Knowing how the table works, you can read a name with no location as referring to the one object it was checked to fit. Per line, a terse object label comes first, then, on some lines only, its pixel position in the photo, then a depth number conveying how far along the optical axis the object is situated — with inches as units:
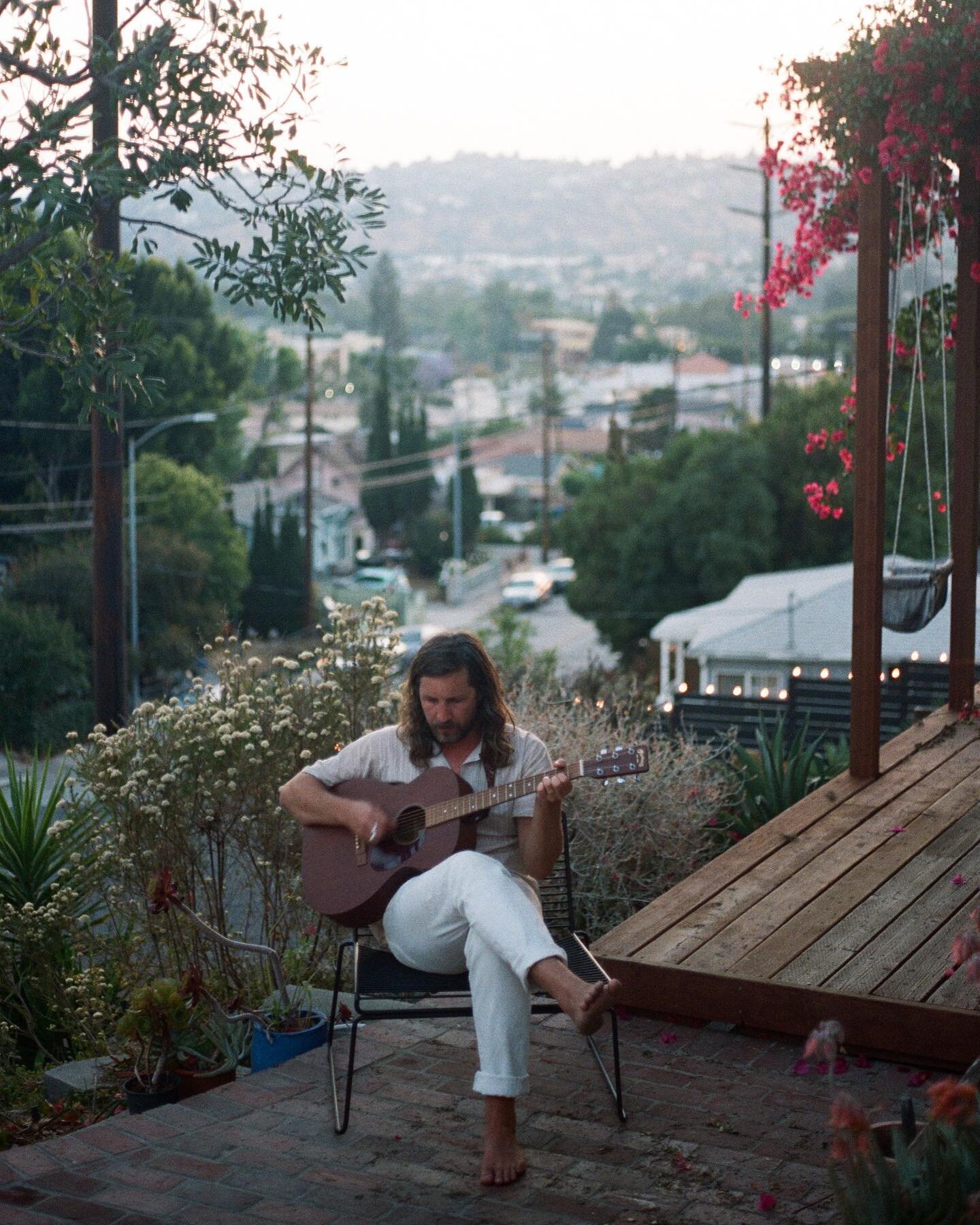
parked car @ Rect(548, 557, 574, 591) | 2103.8
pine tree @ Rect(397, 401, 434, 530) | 2300.7
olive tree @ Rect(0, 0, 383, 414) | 122.4
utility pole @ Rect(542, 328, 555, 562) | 1900.8
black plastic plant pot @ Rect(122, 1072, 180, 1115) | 131.8
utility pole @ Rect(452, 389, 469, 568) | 2184.9
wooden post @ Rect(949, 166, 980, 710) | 225.8
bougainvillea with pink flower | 187.5
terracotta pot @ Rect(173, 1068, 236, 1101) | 135.9
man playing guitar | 108.2
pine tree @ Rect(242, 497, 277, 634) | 1453.0
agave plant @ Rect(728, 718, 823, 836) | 220.4
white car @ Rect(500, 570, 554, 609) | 1973.4
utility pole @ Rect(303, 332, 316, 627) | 1196.6
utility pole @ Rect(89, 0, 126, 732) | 317.1
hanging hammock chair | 210.4
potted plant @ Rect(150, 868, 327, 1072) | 136.2
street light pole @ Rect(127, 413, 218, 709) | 1037.8
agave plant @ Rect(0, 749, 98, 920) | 183.8
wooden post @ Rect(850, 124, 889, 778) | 196.4
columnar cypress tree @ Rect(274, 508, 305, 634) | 1435.8
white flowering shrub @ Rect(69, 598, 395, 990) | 171.2
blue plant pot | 136.2
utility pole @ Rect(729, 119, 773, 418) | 938.4
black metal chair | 117.6
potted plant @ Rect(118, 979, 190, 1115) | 131.5
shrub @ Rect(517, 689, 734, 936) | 191.3
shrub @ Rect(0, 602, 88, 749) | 842.2
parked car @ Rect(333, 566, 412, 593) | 1899.6
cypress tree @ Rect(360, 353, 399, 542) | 2167.8
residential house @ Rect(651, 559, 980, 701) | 598.5
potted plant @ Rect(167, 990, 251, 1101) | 136.7
